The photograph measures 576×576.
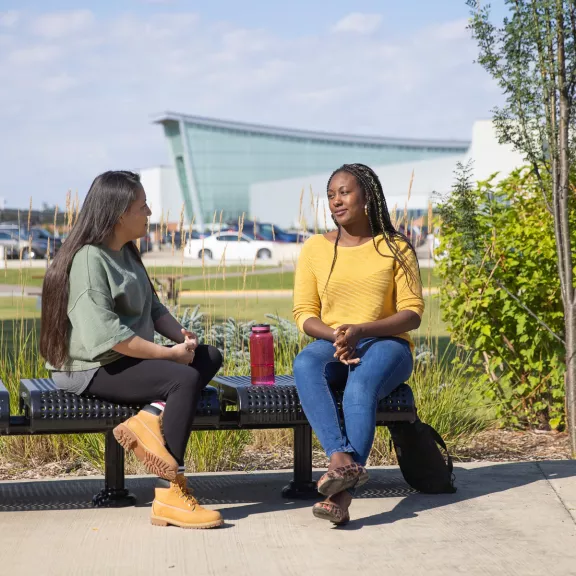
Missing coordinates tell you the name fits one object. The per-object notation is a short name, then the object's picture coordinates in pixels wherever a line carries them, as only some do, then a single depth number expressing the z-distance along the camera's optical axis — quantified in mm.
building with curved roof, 103938
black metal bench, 4004
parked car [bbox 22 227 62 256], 38731
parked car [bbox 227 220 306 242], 39334
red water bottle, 4570
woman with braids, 4129
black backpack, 4512
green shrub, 5910
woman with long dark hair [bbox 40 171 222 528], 3928
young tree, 5285
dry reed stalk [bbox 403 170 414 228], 6380
